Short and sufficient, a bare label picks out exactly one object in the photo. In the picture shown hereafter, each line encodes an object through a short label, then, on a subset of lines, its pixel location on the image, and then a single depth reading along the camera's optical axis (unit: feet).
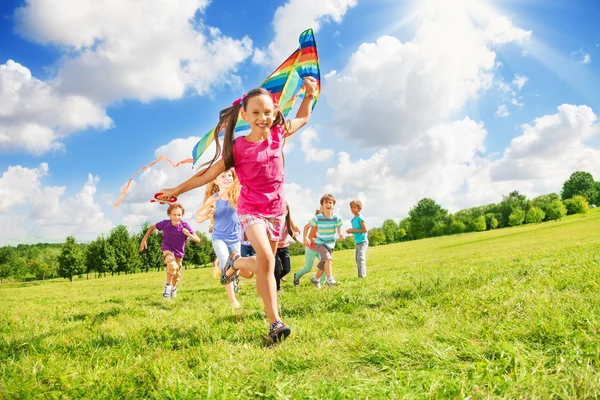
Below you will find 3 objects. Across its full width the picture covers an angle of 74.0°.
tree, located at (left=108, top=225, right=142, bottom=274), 206.80
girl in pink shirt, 14.71
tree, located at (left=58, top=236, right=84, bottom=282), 190.49
